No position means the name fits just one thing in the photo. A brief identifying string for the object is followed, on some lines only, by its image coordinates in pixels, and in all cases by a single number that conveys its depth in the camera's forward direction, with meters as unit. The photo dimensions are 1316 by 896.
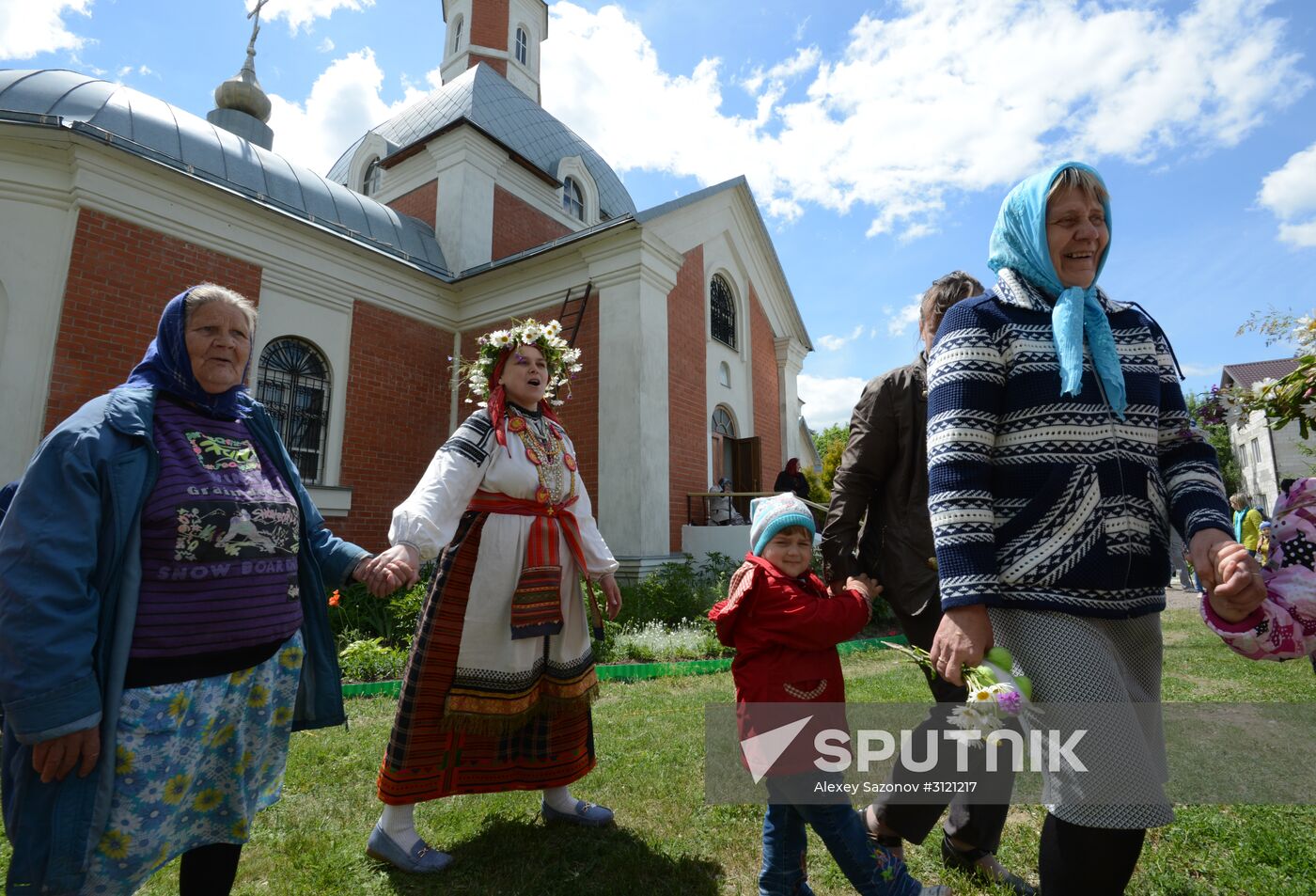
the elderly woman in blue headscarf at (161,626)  1.47
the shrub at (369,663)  6.14
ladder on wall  10.79
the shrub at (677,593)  8.48
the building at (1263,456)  28.43
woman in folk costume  2.54
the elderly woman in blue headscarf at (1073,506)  1.39
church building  7.88
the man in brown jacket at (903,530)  2.25
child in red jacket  1.96
